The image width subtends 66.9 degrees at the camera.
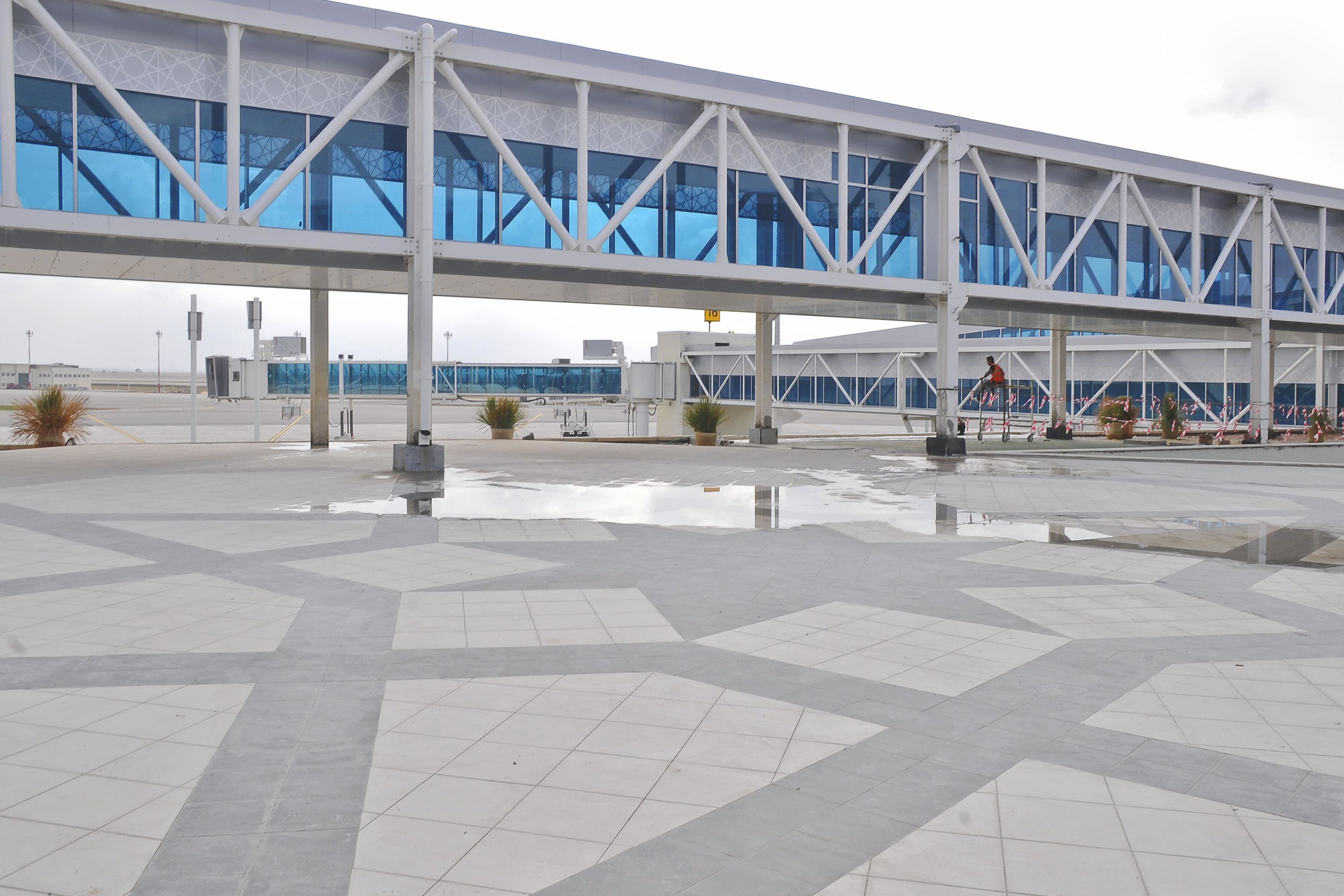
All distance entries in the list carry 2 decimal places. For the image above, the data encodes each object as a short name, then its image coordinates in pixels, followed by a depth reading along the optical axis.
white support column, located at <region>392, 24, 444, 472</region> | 18.61
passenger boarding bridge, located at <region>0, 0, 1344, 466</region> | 17.48
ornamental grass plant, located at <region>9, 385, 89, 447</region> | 24.41
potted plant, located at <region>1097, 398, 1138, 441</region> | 33.88
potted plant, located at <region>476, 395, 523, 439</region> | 30.34
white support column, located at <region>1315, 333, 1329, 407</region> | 45.12
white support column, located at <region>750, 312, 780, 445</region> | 32.12
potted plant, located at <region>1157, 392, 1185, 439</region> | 32.19
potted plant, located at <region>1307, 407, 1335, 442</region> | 34.47
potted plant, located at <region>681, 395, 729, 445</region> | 30.48
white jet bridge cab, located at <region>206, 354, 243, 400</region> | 36.56
